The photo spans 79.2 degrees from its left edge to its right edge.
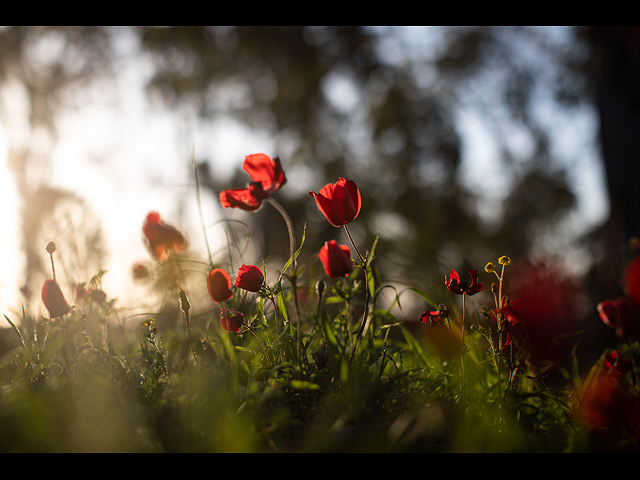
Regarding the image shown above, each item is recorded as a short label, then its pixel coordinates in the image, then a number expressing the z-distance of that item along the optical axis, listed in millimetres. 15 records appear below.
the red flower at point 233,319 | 985
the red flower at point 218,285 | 995
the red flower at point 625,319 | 938
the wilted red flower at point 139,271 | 1535
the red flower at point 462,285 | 1022
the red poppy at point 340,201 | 998
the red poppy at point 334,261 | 928
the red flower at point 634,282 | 794
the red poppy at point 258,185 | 997
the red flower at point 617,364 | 987
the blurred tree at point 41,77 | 5773
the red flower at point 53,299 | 1009
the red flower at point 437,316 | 953
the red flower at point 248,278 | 975
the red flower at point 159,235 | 1248
